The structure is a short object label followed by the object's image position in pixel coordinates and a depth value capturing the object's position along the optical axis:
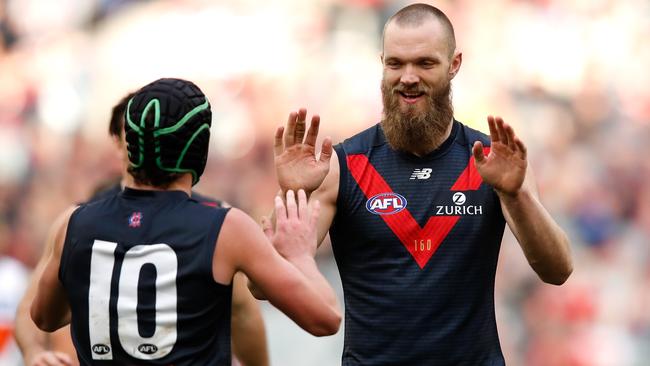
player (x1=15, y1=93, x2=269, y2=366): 11.91
